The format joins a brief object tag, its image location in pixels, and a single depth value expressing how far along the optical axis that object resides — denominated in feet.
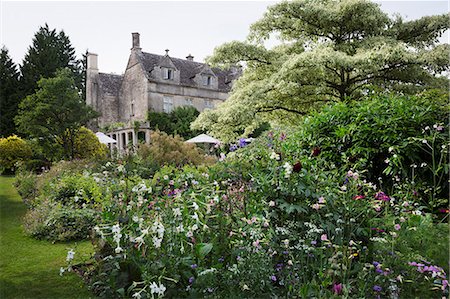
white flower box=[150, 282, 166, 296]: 7.27
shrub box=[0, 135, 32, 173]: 51.98
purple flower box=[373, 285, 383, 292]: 8.15
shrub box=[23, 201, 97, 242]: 18.16
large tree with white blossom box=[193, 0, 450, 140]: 40.27
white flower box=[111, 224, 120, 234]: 8.35
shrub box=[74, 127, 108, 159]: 53.52
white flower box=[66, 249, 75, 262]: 8.63
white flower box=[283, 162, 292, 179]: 10.09
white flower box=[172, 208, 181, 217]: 9.02
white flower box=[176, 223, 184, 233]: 8.95
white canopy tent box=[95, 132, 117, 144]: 66.90
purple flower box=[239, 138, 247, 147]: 14.17
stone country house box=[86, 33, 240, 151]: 92.73
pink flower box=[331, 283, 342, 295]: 7.21
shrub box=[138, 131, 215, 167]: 37.93
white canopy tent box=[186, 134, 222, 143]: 61.26
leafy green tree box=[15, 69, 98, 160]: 45.73
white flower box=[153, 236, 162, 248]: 8.32
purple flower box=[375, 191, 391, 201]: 11.86
